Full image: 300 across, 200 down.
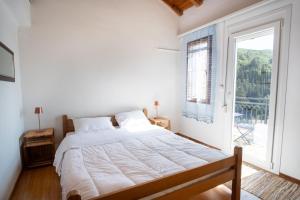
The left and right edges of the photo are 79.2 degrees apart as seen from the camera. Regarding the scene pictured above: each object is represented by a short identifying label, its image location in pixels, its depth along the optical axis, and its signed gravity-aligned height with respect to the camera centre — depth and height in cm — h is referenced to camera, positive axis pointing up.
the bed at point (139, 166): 126 -76
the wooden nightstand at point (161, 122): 373 -75
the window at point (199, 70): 347 +33
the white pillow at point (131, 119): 325 -62
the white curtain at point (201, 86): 335 +0
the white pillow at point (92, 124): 297 -65
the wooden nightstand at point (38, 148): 269 -102
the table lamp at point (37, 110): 277 -39
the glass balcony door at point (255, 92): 254 -8
